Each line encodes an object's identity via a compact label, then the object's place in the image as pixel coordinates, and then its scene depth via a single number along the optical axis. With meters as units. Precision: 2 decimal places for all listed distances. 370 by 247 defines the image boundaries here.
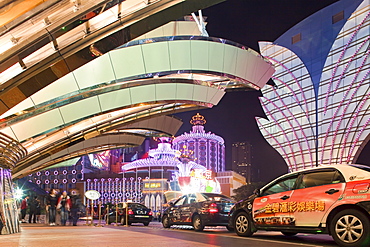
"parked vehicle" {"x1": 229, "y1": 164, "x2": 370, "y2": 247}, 7.89
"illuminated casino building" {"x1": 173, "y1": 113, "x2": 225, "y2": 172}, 121.69
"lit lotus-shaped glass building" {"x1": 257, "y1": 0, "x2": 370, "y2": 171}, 68.94
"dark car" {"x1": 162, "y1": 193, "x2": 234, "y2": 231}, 14.67
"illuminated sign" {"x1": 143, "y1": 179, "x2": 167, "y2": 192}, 73.06
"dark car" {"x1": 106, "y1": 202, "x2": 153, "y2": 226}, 22.88
